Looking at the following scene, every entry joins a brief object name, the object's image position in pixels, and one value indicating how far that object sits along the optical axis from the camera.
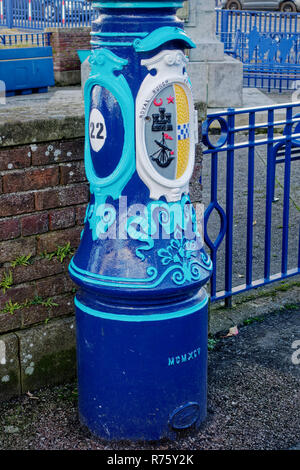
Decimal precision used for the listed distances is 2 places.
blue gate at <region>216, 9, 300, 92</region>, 14.03
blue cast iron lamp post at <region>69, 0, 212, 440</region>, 2.92
